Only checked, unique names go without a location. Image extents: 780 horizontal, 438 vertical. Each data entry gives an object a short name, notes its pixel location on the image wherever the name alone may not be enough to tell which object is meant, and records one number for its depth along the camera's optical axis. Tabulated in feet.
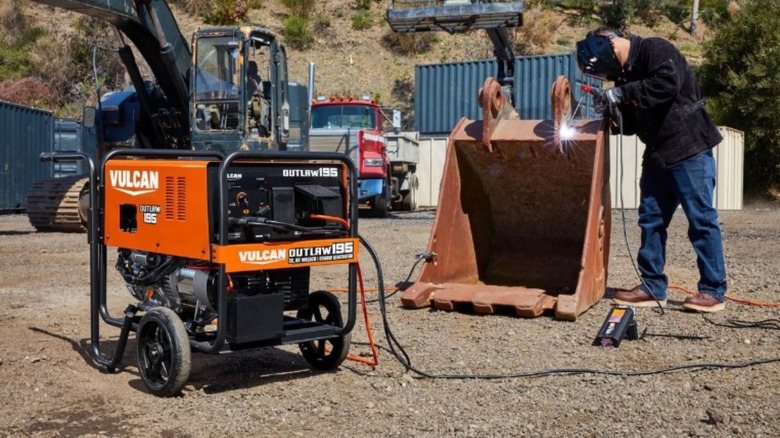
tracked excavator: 40.70
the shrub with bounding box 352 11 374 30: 124.98
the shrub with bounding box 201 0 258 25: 122.62
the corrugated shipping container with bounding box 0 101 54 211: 59.82
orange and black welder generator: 14.65
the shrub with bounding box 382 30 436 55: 120.16
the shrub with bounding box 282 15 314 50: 120.88
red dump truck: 57.11
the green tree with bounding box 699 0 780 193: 82.38
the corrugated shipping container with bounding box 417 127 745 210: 70.74
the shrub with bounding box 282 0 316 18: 127.13
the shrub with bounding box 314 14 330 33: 125.59
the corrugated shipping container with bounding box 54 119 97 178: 66.33
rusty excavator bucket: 21.68
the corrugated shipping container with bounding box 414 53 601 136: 82.69
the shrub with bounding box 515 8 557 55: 121.90
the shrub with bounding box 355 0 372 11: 131.34
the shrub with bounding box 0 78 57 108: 103.50
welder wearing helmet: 21.43
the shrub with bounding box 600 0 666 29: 132.26
